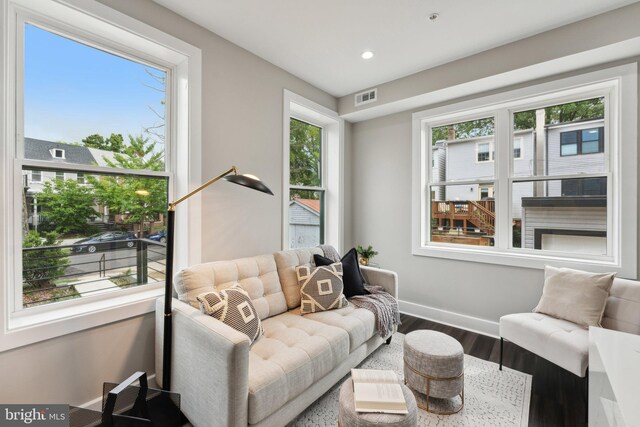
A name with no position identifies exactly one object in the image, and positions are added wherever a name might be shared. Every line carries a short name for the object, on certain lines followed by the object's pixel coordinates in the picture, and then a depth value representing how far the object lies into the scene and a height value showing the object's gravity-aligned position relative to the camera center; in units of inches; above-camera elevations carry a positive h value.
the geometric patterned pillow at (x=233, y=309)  68.1 -24.4
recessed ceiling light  104.7 +59.7
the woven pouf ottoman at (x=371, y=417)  50.4 -37.6
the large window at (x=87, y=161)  63.5 +13.4
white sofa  54.1 -33.4
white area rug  69.4 -51.6
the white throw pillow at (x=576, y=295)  80.9 -25.3
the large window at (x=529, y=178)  97.8 +13.6
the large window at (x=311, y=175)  126.5 +18.9
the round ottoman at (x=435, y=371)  70.9 -41.0
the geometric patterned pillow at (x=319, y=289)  92.7 -26.2
